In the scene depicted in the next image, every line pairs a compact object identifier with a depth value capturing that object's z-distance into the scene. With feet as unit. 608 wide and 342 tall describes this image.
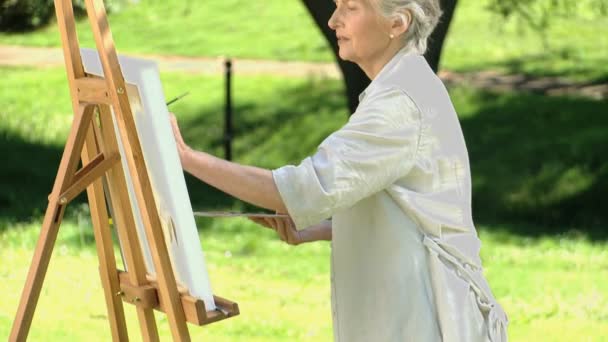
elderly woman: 20.22
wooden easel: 21.93
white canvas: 21.31
